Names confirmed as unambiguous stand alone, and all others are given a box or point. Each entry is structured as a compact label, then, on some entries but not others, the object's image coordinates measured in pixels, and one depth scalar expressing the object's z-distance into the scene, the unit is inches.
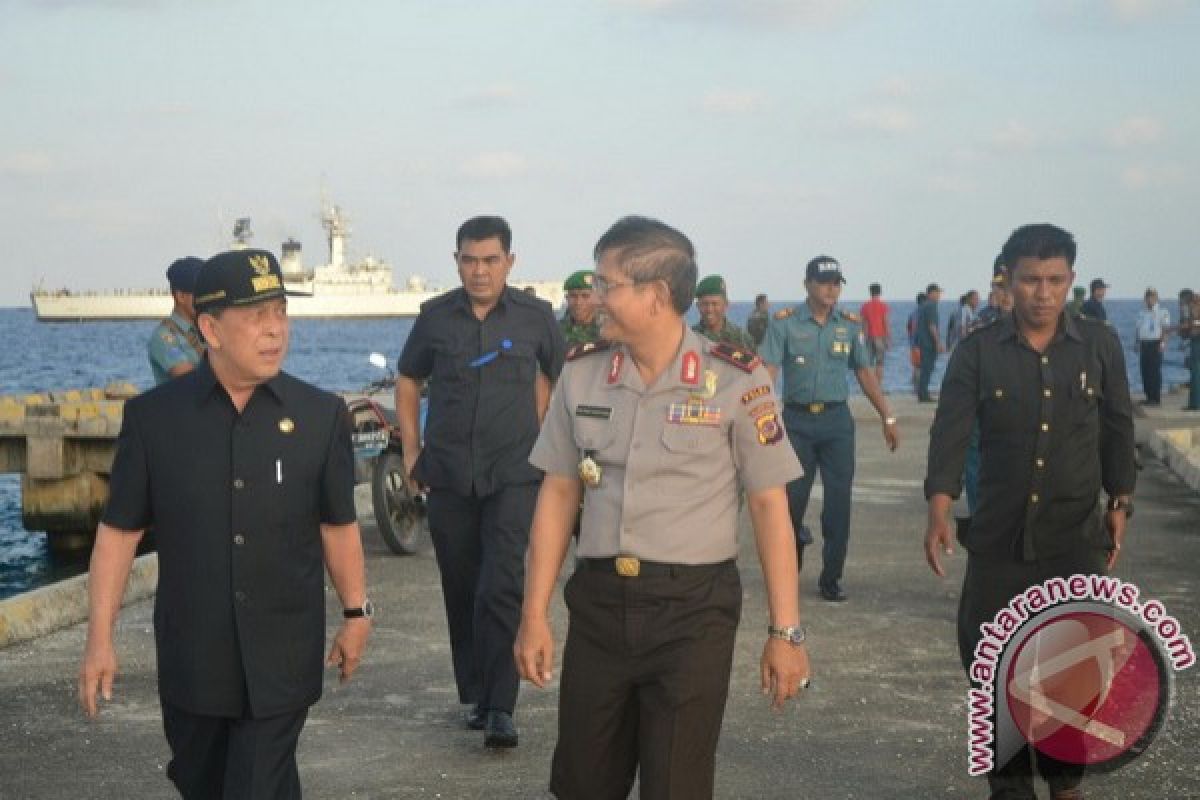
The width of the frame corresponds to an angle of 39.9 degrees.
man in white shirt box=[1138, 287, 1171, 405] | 1085.1
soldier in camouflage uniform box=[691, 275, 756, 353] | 447.2
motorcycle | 481.7
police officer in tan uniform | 174.4
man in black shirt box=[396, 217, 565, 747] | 280.5
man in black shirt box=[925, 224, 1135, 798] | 227.1
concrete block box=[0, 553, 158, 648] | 352.2
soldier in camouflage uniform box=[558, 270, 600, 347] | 480.1
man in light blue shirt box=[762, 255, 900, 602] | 405.7
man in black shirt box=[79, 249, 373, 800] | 176.2
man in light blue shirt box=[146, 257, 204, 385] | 316.5
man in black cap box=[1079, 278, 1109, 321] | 984.3
